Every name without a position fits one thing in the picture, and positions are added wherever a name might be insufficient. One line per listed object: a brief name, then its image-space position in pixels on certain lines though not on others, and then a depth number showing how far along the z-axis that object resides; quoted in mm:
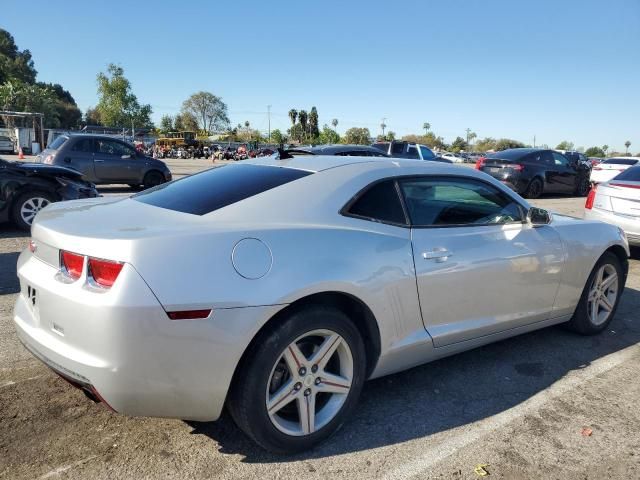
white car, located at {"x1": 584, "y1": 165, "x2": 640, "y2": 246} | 7227
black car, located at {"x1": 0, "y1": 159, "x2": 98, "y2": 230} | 7543
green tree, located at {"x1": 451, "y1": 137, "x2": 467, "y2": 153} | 122288
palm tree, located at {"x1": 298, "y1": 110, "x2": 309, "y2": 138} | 122444
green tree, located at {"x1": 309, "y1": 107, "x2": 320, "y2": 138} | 120675
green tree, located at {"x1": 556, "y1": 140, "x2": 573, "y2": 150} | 129312
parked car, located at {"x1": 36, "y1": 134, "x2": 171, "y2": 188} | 12945
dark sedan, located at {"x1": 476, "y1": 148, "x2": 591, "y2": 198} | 14961
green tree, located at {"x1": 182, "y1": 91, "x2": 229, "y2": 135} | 122562
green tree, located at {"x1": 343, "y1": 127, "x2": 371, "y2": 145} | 90250
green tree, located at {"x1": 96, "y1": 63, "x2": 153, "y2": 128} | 72875
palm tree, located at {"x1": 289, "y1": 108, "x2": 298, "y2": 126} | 129000
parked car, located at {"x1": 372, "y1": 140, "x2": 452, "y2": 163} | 18047
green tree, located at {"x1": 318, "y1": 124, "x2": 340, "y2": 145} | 95500
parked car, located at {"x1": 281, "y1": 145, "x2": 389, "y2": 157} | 11884
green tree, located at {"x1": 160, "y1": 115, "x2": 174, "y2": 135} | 113525
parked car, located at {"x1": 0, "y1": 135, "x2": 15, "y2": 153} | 38600
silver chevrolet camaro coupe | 2211
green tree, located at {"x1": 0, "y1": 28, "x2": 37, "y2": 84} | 86562
